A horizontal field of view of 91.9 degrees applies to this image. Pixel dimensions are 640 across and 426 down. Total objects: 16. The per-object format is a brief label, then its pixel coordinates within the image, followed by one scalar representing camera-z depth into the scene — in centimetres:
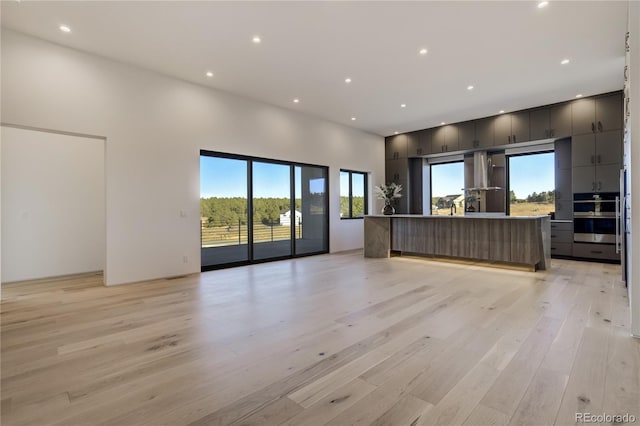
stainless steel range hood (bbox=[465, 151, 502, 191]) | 770
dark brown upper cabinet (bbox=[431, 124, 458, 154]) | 805
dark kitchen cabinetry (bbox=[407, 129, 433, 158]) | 855
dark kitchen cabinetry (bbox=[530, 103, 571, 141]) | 642
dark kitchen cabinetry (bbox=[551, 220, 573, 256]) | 639
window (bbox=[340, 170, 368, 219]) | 834
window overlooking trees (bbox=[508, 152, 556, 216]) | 712
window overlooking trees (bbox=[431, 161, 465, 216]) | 871
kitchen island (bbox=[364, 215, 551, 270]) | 517
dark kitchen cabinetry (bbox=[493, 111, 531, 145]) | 694
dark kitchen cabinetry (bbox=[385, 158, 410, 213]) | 904
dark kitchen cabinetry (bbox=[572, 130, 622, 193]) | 585
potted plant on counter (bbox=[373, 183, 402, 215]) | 688
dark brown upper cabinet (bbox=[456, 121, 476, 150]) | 773
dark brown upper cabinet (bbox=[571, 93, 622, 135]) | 587
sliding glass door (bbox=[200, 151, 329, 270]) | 580
